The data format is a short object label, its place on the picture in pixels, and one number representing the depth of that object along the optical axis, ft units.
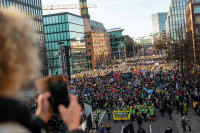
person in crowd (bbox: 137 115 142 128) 59.98
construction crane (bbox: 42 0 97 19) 492.95
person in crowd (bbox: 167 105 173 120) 66.93
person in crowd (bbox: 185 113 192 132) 55.81
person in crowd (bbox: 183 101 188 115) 65.57
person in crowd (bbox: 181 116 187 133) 53.88
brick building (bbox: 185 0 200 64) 180.51
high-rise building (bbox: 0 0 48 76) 157.15
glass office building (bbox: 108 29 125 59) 459.32
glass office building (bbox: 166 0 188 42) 446.19
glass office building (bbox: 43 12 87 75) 248.93
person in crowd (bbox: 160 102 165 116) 72.09
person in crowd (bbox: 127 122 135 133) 54.29
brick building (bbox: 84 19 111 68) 313.73
